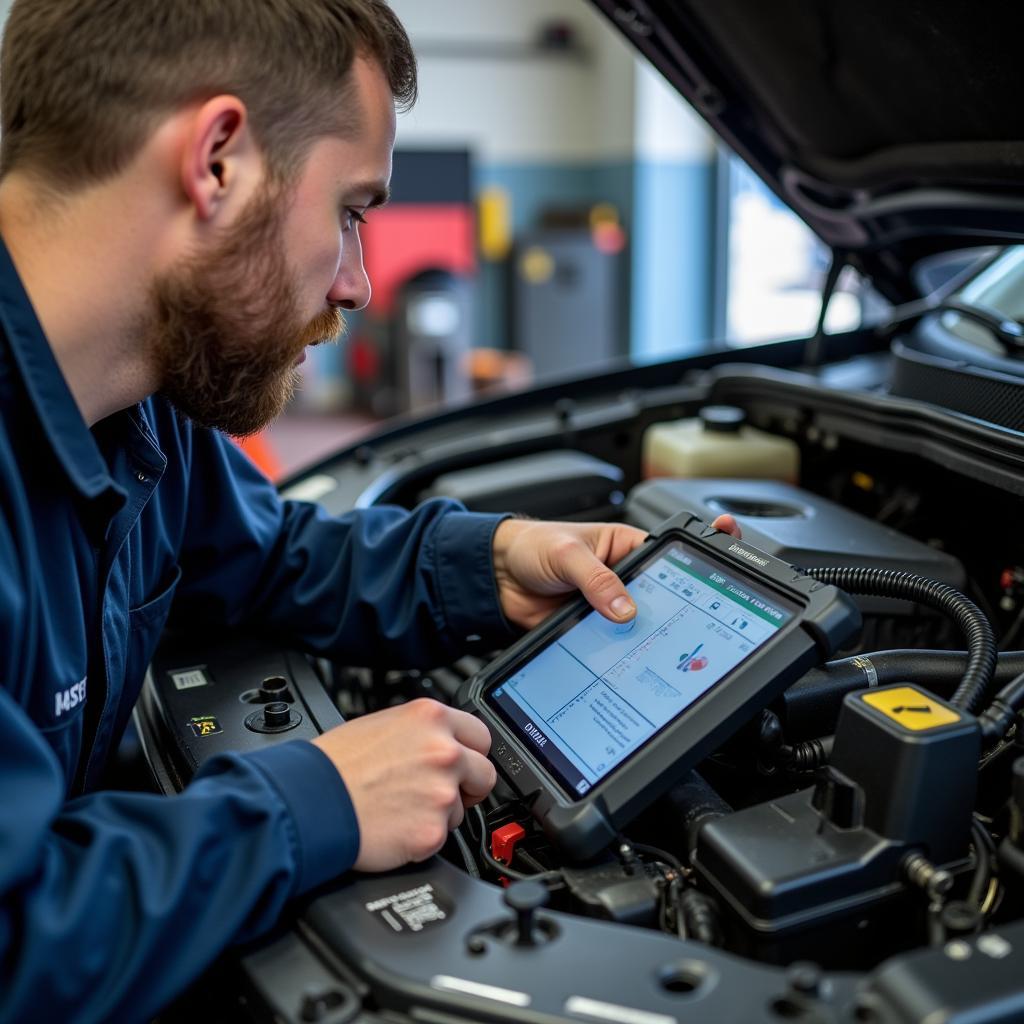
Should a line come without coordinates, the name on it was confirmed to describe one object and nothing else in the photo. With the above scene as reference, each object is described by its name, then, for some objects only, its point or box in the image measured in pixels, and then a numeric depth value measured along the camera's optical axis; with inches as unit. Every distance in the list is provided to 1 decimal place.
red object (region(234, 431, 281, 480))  101.2
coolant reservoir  54.9
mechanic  25.6
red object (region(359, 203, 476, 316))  227.5
